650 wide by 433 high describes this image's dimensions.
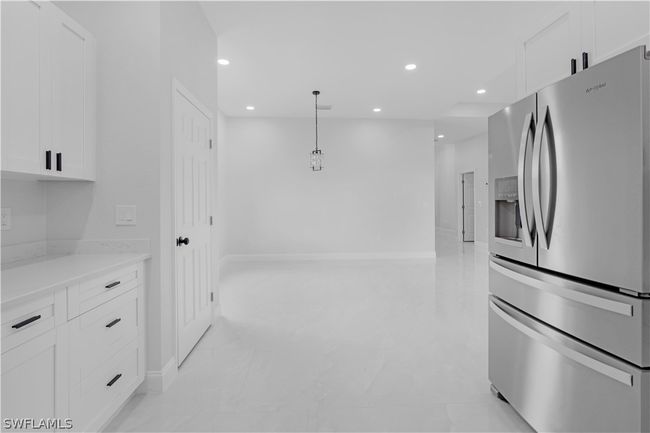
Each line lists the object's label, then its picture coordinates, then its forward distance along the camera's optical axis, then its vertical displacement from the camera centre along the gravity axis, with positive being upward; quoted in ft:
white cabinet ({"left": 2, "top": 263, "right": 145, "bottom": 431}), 4.02 -2.06
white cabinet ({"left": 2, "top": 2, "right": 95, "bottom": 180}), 5.08 +2.11
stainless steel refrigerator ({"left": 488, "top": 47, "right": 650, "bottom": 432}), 3.95 -0.54
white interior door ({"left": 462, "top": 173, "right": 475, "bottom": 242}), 32.50 +0.70
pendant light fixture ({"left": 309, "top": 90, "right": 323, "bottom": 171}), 18.53 +3.51
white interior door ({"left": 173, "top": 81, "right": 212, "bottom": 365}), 8.17 -0.09
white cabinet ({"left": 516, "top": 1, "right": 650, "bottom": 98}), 5.64 +3.60
